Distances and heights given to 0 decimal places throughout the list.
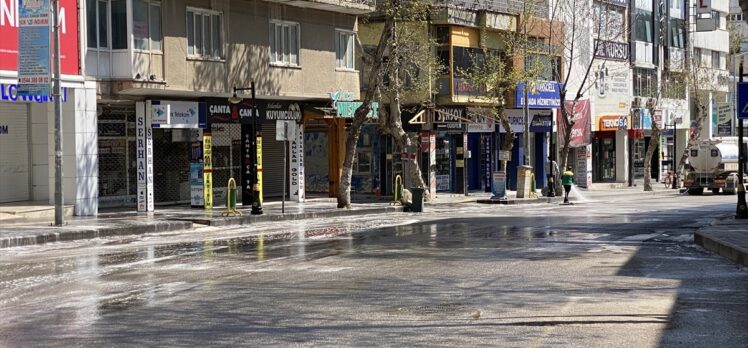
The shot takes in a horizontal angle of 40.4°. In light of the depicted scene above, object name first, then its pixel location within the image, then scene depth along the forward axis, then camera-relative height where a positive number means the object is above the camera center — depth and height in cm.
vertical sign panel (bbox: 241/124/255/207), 3497 -16
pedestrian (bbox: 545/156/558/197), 4384 -96
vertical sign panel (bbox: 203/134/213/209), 3218 -39
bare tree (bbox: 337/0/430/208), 3281 +244
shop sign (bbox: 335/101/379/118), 3672 +185
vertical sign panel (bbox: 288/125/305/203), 3653 -30
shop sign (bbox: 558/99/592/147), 5466 +171
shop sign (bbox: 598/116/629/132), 5775 +183
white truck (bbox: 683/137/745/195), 5034 -75
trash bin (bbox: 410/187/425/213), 3366 -145
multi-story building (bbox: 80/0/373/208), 2883 +247
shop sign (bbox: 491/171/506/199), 4022 -117
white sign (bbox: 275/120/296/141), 2939 +84
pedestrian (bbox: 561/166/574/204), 4006 -100
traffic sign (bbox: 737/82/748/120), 2269 +120
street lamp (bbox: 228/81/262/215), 2905 -83
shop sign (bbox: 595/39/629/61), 5709 +600
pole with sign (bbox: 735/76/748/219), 2275 +44
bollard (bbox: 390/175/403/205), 3603 -123
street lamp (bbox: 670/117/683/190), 5828 -26
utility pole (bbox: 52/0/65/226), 2348 +77
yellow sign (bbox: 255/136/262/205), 3382 +4
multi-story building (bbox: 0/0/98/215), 2753 +59
